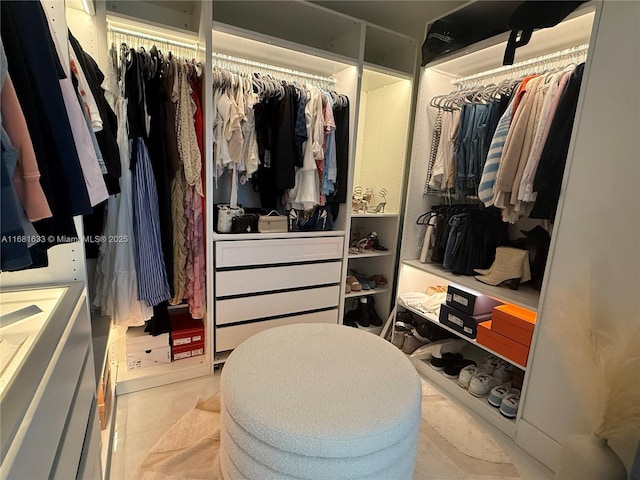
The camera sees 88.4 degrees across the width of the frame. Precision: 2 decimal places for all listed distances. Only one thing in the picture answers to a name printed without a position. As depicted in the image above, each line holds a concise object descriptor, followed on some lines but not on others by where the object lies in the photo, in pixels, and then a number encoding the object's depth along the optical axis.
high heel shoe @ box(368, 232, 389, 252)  2.66
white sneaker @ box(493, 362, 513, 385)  1.91
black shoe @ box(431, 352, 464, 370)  2.12
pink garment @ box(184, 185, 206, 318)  1.88
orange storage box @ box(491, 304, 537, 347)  1.62
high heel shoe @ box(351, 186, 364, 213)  2.62
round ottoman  0.96
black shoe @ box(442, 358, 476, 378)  2.06
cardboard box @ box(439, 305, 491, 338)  1.93
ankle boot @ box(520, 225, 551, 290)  1.85
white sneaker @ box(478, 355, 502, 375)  1.98
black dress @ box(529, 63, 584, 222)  1.43
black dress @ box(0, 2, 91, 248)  0.67
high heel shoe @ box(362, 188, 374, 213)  2.65
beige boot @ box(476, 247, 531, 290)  1.79
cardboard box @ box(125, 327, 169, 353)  1.92
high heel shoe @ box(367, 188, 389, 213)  2.60
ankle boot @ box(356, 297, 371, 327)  2.66
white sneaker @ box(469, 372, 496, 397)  1.87
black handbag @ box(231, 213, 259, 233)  2.00
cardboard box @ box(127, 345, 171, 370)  1.95
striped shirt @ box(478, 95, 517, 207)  1.68
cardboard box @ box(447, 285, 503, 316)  1.94
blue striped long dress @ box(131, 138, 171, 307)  1.69
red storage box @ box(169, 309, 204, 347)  2.04
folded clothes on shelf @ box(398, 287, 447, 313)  2.31
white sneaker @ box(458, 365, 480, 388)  1.94
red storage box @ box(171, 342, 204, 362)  2.06
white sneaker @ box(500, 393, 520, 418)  1.68
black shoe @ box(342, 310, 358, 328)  2.66
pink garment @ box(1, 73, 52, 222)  0.62
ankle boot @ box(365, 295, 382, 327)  2.68
